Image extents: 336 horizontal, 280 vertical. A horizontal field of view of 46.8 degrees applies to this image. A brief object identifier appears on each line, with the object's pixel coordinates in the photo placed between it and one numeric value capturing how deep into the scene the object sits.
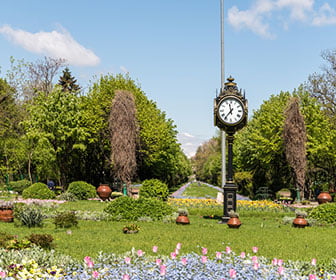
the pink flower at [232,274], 4.45
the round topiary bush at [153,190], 19.53
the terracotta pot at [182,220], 12.67
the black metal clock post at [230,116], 13.41
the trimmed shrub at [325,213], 13.28
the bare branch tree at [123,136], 23.89
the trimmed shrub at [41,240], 7.49
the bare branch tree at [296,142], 24.28
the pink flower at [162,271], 4.50
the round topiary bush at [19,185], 29.25
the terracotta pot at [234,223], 11.76
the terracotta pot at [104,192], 21.38
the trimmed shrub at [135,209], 13.62
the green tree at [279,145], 27.44
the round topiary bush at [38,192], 21.12
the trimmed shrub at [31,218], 11.48
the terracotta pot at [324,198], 20.64
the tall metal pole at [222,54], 19.24
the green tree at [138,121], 28.95
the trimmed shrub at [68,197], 21.14
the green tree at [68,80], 49.66
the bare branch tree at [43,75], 40.97
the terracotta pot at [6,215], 12.61
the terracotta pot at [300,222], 12.41
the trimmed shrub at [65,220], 11.16
